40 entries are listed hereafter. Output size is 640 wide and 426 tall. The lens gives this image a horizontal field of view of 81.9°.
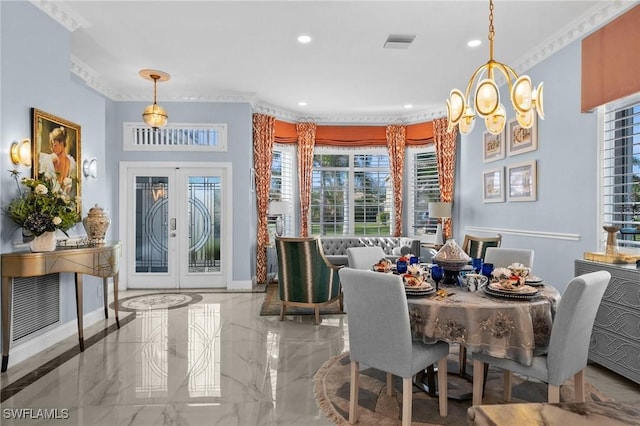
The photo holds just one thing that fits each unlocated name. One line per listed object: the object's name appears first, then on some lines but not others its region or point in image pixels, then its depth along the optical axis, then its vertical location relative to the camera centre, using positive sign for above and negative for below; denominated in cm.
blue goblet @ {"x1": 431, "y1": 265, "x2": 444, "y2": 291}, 247 -42
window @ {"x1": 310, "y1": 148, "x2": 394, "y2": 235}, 739 +35
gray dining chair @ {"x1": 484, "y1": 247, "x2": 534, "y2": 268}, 313 -41
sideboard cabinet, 269 -88
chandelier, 254 +77
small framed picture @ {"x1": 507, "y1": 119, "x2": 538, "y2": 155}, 441 +91
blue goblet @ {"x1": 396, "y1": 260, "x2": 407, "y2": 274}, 262 -40
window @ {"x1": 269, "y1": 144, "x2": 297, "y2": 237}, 707 +61
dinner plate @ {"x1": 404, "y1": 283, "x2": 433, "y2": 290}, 225 -47
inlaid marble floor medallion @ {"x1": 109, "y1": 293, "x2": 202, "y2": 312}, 505 -132
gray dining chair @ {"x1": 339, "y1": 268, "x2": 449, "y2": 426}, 206 -74
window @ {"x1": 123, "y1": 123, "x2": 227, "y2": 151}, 607 +122
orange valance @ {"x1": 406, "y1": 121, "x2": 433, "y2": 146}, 697 +148
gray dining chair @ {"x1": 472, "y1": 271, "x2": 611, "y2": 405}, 195 -70
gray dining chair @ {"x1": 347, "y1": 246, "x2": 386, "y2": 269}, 347 -45
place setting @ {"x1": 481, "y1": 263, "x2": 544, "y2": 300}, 214 -46
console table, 294 -48
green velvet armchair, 434 -76
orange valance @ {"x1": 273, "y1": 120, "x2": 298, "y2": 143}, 693 +150
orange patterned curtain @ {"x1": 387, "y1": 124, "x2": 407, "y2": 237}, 719 +97
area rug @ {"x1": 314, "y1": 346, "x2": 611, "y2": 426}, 233 -132
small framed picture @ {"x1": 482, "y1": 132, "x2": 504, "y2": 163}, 513 +92
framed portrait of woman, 339 +60
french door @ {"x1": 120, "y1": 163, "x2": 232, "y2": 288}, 612 -24
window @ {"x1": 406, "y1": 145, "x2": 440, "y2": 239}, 706 +43
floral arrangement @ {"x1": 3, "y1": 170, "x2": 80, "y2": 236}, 306 +2
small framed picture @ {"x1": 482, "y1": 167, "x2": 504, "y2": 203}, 514 +37
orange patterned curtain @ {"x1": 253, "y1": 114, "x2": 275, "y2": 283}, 655 +65
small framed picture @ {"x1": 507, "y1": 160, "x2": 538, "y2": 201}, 444 +37
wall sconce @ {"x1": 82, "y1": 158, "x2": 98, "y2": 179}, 420 +49
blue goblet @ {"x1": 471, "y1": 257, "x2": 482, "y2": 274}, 266 -40
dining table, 201 -62
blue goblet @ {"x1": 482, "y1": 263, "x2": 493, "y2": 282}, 254 -41
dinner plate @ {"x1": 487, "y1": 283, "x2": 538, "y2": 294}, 215 -47
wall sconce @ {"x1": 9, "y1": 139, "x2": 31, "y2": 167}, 313 +50
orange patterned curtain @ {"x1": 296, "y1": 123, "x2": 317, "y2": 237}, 712 +82
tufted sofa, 682 -61
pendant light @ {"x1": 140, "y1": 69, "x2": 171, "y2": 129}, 500 +134
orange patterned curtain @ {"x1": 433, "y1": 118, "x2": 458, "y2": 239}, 664 +91
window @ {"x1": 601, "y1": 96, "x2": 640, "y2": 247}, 326 +40
